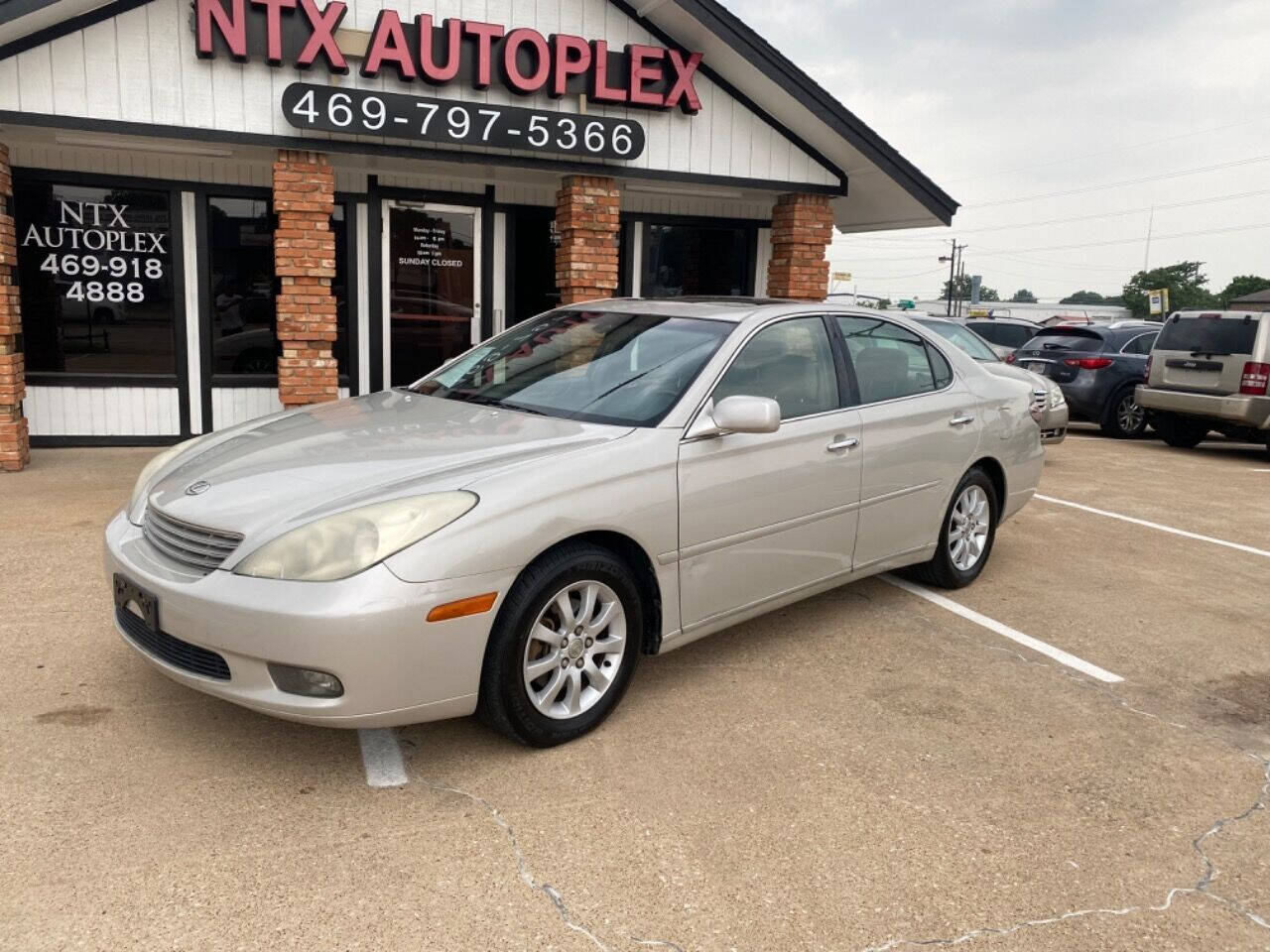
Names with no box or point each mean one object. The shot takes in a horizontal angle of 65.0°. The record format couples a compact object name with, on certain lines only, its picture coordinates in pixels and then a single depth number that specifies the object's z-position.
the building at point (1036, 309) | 69.69
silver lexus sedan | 3.04
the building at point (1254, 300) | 50.62
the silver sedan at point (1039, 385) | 9.69
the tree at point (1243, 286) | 84.07
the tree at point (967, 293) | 88.50
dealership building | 7.83
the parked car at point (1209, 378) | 11.36
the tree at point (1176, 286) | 88.88
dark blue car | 13.39
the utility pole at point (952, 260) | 74.39
